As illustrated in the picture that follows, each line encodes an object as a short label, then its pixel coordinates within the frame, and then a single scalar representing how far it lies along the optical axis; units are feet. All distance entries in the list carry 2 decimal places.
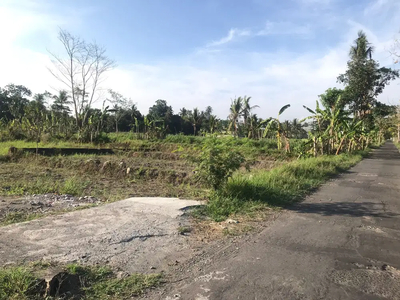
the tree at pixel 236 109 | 132.46
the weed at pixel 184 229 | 15.76
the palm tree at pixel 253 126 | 121.19
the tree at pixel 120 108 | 136.67
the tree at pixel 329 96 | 81.89
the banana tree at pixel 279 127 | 55.62
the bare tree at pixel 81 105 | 96.90
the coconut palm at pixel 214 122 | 134.04
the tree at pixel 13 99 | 153.24
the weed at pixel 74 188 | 27.43
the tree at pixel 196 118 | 163.32
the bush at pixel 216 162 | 21.43
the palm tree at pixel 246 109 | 133.98
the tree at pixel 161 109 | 206.02
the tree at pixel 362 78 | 97.81
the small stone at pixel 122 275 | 10.84
